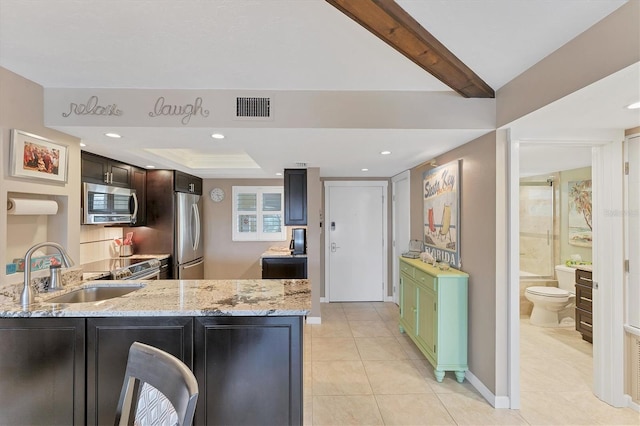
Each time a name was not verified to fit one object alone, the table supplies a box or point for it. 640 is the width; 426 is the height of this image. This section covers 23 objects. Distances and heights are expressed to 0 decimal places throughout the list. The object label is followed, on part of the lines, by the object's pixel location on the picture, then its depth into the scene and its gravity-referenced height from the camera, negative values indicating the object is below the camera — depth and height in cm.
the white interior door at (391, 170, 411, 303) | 430 -4
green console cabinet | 254 -95
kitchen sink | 214 -60
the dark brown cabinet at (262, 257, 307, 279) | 398 -73
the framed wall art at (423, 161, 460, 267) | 273 +4
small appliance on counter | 415 -38
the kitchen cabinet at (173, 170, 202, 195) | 417 +50
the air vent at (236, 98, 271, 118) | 212 +80
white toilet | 362 -105
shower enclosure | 423 -20
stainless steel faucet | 169 -41
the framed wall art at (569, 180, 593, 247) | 376 +5
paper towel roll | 186 +6
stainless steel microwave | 296 +12
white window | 520 +4
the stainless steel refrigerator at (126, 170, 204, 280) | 406 -10
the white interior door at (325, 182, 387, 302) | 486 -41
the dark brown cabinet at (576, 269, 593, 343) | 323 -100
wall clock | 516 +37
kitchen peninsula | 163 -83
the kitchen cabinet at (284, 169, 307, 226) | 399 +26
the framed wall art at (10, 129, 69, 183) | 186 +40
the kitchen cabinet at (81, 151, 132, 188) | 297 +51
